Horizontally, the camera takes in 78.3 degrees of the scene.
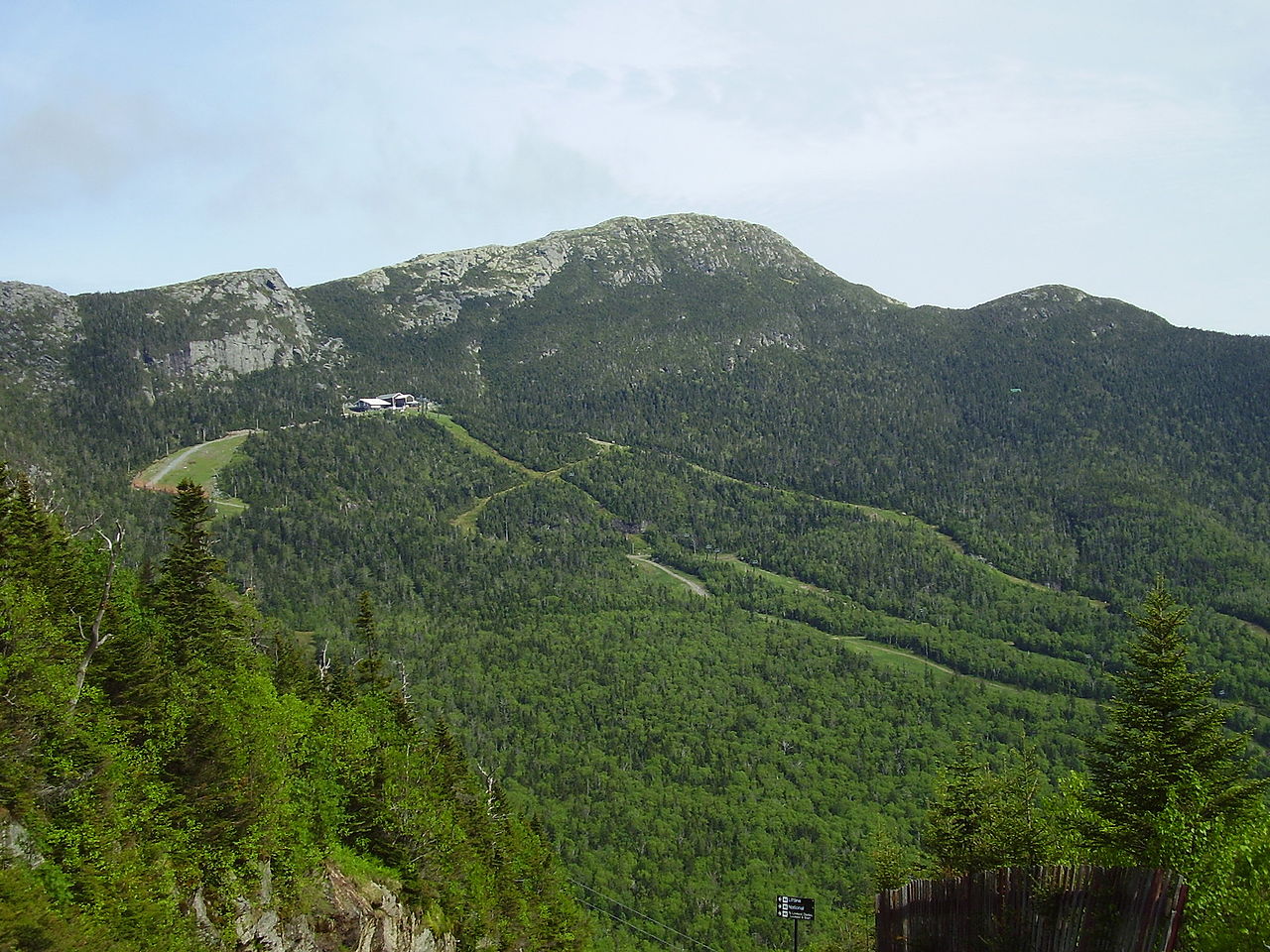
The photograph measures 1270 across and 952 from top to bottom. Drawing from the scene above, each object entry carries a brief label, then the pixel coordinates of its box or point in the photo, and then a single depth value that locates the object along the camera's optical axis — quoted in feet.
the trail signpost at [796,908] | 128.26
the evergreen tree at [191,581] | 151.12
